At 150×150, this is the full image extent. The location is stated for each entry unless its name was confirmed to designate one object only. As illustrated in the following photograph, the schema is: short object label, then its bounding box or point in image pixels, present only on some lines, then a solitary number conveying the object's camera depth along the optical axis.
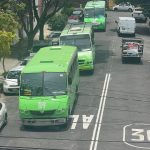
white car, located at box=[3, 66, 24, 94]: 32.44
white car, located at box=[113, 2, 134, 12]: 86.91
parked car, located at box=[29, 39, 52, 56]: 42.30
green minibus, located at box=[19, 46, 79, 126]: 24.72
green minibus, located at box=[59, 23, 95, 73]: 37.19
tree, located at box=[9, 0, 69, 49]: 44.89
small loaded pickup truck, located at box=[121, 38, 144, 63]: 40.91
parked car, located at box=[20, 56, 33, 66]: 36.59
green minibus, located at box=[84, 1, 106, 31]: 60.72
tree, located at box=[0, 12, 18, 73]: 32.38
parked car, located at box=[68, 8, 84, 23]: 67.46
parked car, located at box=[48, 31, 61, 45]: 51.77
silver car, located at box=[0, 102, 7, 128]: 25.02
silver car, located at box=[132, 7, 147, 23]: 69.62
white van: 56.31
